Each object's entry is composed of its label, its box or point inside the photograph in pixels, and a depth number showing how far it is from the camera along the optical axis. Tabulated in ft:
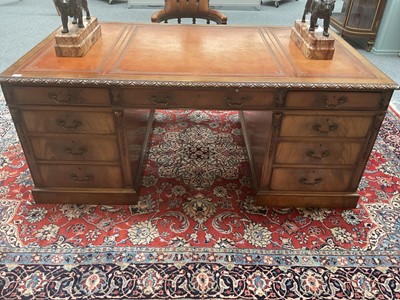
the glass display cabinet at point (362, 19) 12.93
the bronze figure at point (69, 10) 5.20
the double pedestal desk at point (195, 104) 4.91
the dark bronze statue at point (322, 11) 5.32
